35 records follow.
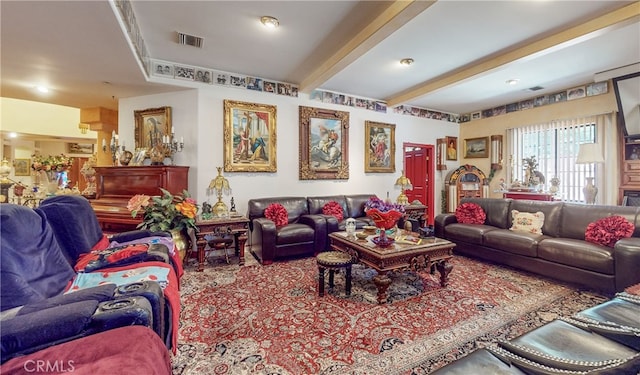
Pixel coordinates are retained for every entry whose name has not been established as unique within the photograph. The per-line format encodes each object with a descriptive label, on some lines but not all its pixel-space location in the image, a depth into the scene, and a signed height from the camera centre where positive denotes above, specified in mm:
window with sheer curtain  5044 +743
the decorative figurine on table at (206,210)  3972 -371
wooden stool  2588 -751
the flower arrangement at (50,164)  4133 +339
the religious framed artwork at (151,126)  4301 +966
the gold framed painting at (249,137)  4432 +831
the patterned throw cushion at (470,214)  4188 -450
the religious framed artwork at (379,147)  5789 +857
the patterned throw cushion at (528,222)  3639 -502
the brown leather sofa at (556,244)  2605 -685
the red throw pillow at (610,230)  2830 -482
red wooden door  6754 +347
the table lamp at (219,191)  3984 -84
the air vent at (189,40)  3230 +1804
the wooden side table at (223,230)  3598 -619
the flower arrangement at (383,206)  2852 -221
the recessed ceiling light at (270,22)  2884 +1798
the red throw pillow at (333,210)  4703 -430
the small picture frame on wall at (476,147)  6566 +962
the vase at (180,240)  3324 -697
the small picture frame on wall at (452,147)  6937 +995
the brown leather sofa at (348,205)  4695 -366
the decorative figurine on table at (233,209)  4185 -374
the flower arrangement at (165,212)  3131 -323
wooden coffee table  2531 -708
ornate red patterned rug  1775 -1136
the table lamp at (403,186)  5513 -8
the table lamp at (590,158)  4289 +444
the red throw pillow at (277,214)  4164 -450
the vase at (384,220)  2803 -363
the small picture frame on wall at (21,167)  7957 +548
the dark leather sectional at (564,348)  987 -679
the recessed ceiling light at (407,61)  3900 +1836
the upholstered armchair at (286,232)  3752 -681
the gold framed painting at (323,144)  5074 +817
